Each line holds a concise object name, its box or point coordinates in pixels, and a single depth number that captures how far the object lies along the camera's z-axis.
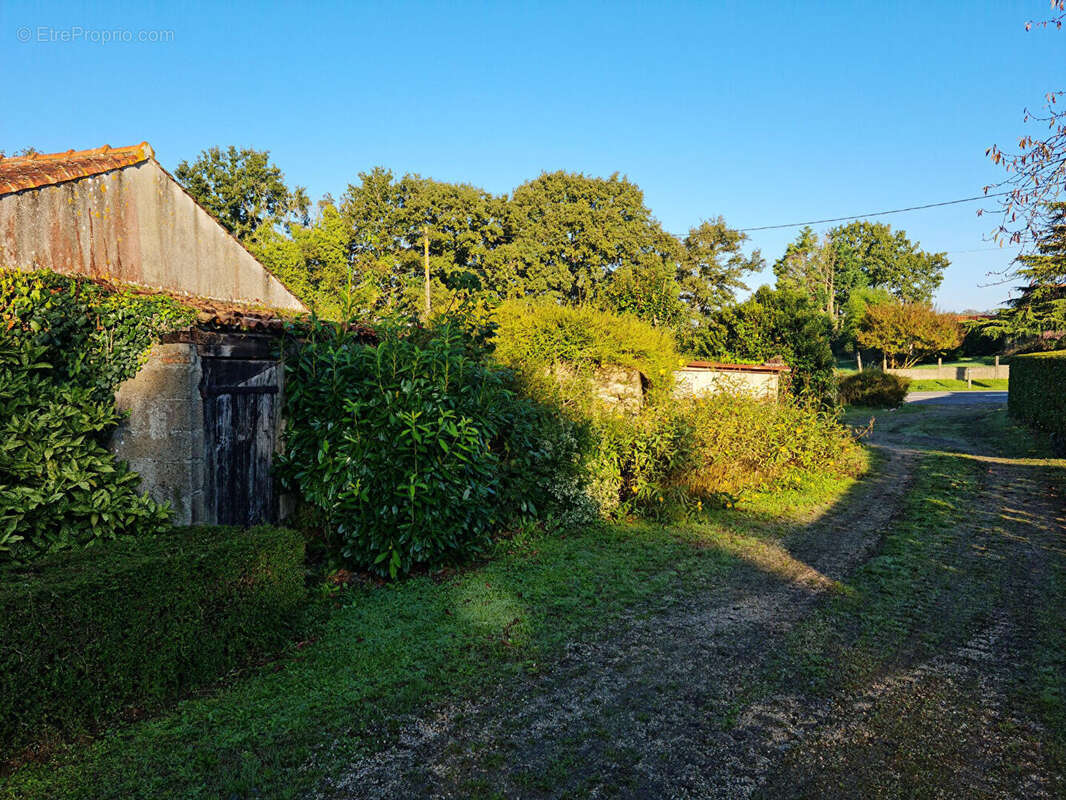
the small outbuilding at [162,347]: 5.64
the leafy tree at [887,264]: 64.94
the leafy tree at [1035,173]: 5.80
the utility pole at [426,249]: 40.47
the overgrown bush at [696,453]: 9.24
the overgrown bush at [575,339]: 11.05
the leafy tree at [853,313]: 48.22
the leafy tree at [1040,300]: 34.03
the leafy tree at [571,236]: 39.66
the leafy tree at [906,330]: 37.94
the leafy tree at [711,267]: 44.19
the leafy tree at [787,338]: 18.78
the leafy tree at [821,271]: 61.22
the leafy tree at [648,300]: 18.91
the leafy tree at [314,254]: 34.75
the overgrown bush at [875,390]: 27.56
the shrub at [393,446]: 6.01
